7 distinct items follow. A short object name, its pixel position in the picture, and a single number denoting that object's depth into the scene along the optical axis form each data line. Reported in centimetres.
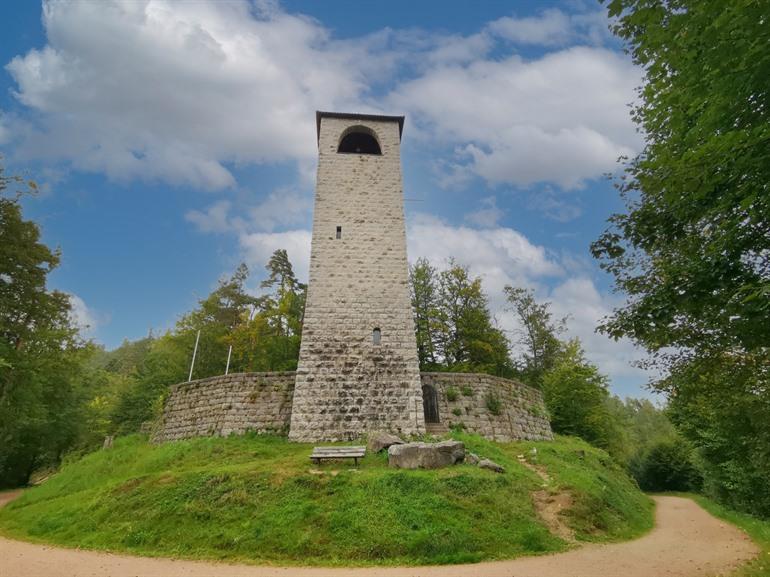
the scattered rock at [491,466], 977
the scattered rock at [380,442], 1066
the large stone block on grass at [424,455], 952
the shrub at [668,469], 2323
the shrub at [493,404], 1482
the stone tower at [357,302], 1275
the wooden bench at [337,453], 962
